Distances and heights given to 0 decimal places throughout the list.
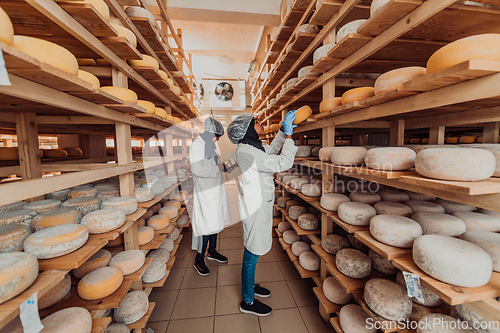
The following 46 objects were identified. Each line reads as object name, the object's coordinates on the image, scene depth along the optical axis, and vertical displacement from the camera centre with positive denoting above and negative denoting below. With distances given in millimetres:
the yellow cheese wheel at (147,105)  1983 +423
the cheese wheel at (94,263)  1491 -865
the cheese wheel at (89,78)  1191 +428
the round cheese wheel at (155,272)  1993 -1236
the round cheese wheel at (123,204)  1605 -439
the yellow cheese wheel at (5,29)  697 +420
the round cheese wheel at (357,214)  1494 -503
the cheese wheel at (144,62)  1893 +800
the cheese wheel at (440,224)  1167 -468
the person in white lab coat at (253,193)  1894 -441
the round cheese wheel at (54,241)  986 -460
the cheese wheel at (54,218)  1199 -418
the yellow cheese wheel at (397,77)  1095 +375
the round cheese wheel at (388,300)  1189 -927
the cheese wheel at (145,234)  2051 -880
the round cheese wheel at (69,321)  997 -877
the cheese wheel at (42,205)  1408 -392
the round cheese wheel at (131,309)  1563 -1250
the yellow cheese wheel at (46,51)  854 +426
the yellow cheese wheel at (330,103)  1787 +378
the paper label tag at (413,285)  943 -656
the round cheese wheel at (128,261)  1597 -897
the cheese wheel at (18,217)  1197 -401
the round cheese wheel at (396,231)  1140 -489
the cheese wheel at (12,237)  995 -438
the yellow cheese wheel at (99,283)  1293 -875
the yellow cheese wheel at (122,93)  1506 +419
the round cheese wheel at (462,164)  842 -83
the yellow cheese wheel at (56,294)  1184 -873
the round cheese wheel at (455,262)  845 -503
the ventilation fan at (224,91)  8781 +2412
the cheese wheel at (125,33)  1561 +911
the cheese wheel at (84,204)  1514 -412
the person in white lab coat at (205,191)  2611 -574
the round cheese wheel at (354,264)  1531 -903
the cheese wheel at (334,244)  1904 -921
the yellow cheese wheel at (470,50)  811 +384
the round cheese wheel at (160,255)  2270 -1217
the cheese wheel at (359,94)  1458 +372
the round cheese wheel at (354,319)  1440 -1265
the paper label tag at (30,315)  735 -609
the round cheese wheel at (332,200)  1840 -495
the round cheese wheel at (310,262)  2252 -1278
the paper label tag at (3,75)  615 +225
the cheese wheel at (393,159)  1152 -78
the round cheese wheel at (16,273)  736 -472
